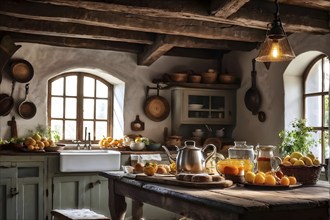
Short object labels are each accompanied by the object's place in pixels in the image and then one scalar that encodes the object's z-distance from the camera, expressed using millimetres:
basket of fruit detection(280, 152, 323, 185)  3219
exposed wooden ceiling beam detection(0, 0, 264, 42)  4535
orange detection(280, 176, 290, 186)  2943
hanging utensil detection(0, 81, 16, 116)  5852
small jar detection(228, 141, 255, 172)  3344
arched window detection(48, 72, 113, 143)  6430
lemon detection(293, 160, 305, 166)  3221
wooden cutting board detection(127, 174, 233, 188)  2955
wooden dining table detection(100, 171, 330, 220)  2324
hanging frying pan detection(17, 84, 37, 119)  5969
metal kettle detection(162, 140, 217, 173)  3258
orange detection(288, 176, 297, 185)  3045
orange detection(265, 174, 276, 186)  2945
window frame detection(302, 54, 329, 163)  5539
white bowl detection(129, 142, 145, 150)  6090
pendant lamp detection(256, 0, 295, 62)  3445
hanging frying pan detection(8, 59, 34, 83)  5918
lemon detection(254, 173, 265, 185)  2961
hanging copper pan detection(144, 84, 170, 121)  6672
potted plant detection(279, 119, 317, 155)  5289
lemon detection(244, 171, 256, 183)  3014
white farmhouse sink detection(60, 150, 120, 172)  5496
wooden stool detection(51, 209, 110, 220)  3599
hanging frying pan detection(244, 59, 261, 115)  6316
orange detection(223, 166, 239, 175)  3172
